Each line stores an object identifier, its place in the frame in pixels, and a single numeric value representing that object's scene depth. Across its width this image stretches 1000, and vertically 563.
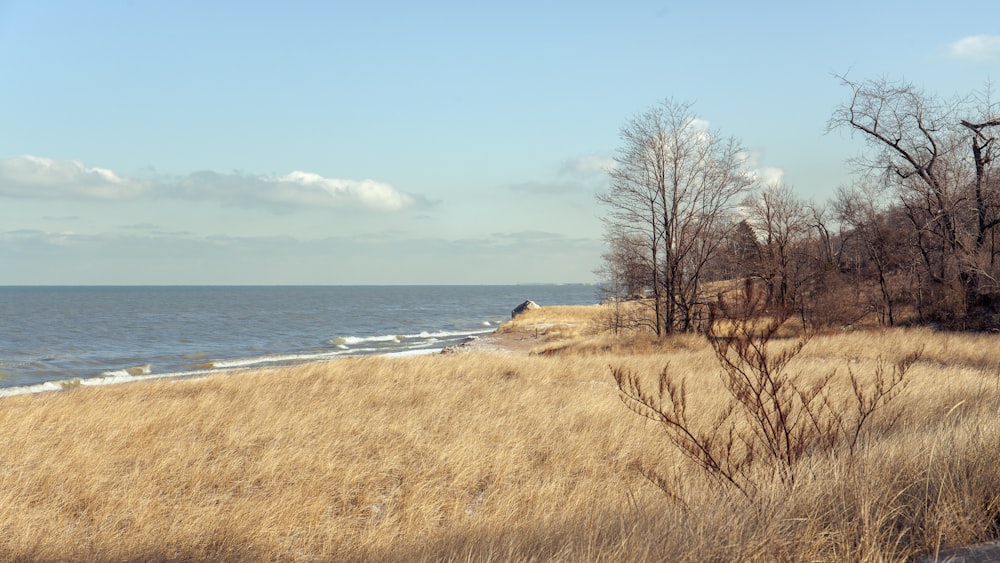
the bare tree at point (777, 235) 28.42
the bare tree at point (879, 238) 27.89
